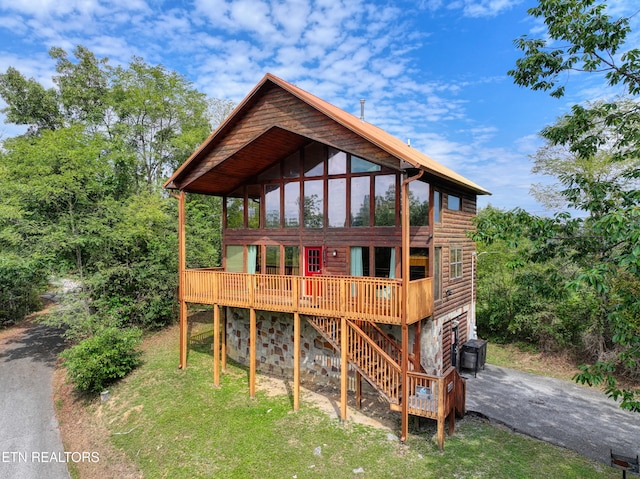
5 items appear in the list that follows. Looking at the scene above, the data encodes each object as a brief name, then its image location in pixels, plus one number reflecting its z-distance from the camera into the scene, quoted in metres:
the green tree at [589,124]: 5.23
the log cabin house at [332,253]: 8.84
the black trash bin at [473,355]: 12.63
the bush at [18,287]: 13.91
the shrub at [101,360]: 11.95
